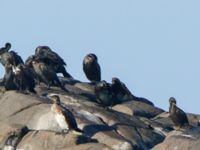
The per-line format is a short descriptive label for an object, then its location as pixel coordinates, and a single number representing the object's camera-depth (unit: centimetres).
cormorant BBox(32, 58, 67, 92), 4959
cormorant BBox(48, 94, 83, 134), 4005
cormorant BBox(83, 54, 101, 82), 5287
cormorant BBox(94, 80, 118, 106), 4767
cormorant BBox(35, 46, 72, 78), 5244
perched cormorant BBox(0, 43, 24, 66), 5106
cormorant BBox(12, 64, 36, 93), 4741
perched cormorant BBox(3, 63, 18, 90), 4853
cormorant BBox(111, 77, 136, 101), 4947
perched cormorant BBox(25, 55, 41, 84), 5062
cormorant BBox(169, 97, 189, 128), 4343
